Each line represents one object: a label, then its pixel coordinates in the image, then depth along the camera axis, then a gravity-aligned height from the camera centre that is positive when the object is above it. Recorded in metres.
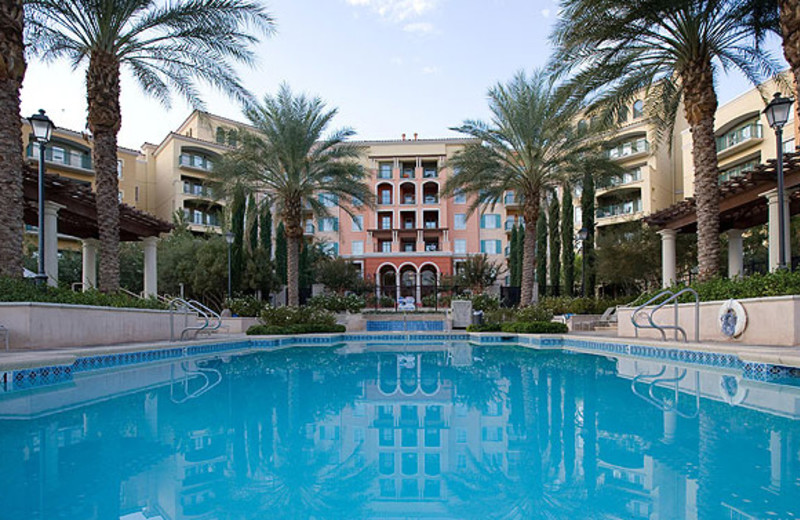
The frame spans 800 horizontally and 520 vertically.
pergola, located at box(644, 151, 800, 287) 12.52 +1.87
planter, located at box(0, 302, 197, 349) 9.22 -0.88
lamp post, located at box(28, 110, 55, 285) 10.07 +2.93
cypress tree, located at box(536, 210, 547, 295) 28.05 +0.79
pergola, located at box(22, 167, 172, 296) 12.42 +1.74
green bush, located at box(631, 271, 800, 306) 9.23 -0.22
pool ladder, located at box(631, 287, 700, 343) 10.68 -0.95
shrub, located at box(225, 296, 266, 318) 20.31 -1.02
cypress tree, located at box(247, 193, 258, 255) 23.12 +2.60
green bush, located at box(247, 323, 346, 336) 16.84 -1.60
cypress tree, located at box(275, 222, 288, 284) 27.61 +1.44
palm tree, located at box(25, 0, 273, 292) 12.12 +5.84
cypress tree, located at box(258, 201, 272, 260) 28.28 +2.75
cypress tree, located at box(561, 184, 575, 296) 25.02 +1.59
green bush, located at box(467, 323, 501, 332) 17.28 -1.64
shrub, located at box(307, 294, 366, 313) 21.45 -0.96
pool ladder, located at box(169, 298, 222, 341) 13.14 -1.03
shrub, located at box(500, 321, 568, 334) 15.82 -1.51
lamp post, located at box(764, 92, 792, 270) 9.82 +2.88
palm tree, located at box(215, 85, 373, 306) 18.30 +4.16
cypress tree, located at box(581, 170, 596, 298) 24.06 +2.42
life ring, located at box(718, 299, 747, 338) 9.91 -0.83
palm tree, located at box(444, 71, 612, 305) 18.34 +4.49
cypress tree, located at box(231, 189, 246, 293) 23.94 +1.25
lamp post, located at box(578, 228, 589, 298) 20.52 +1.42
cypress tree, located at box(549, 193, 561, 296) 27.70 +1.66
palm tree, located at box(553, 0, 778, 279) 11.70 +5.34
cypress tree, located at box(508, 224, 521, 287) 31.95 +1.04
